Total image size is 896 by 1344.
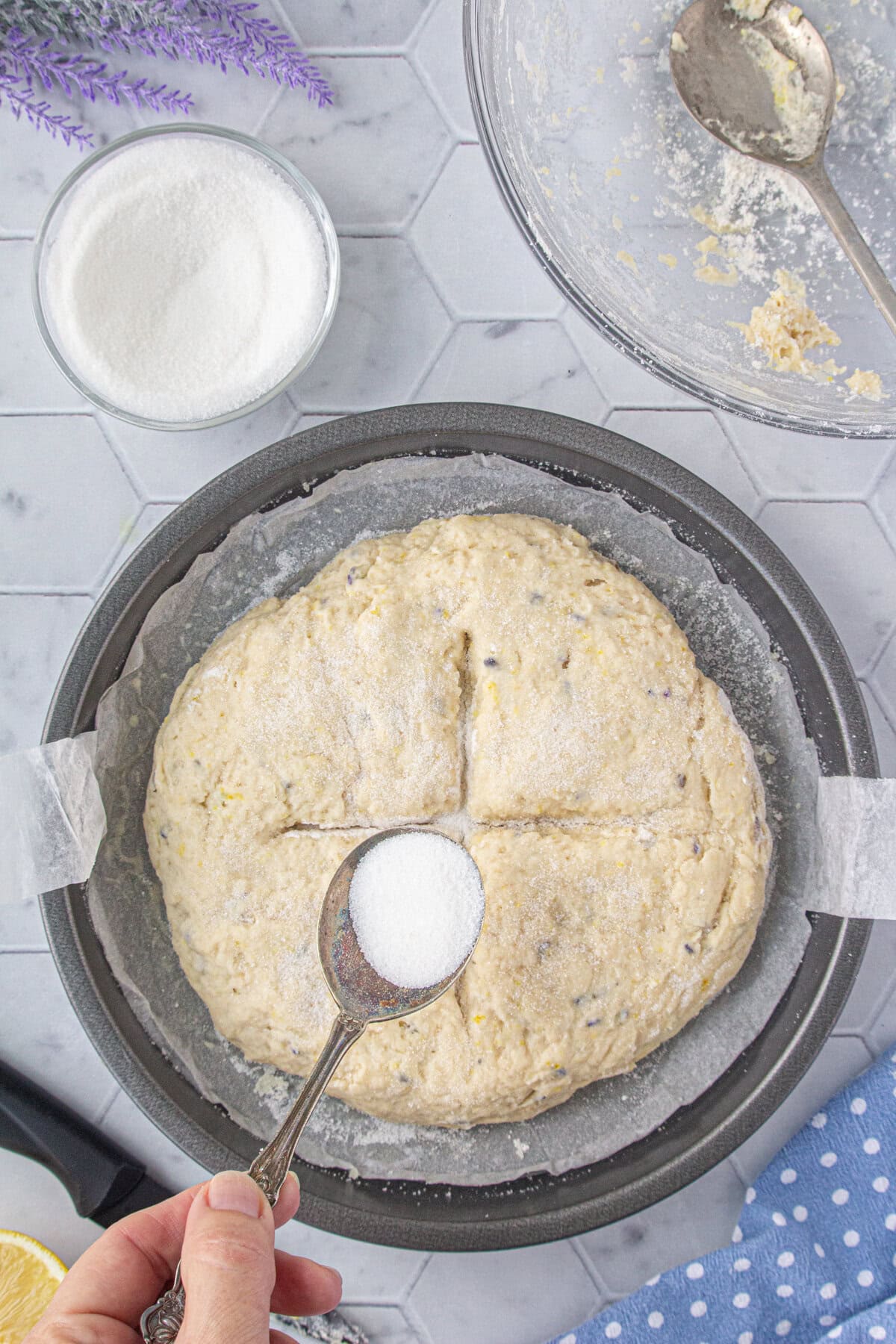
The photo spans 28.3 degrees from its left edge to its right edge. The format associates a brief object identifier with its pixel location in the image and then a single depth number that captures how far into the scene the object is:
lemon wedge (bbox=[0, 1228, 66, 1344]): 0.56
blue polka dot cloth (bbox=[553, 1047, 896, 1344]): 0.56
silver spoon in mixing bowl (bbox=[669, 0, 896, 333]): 0.52
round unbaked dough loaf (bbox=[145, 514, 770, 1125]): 0.51
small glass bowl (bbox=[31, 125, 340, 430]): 0.54
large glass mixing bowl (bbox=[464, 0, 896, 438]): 0.52
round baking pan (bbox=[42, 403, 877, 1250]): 0.52
